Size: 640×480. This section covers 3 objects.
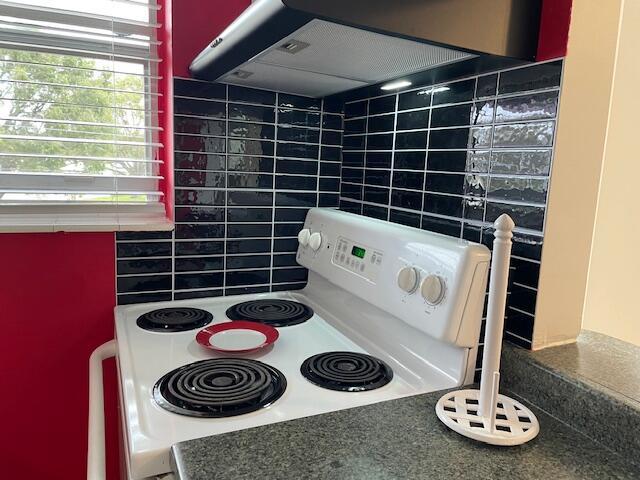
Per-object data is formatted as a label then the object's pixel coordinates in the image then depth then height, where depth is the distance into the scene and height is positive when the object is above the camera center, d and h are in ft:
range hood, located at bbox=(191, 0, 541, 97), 2.27 +0.74
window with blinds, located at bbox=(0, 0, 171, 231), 3.96 +0.41
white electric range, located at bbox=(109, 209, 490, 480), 2.45 -1.21
